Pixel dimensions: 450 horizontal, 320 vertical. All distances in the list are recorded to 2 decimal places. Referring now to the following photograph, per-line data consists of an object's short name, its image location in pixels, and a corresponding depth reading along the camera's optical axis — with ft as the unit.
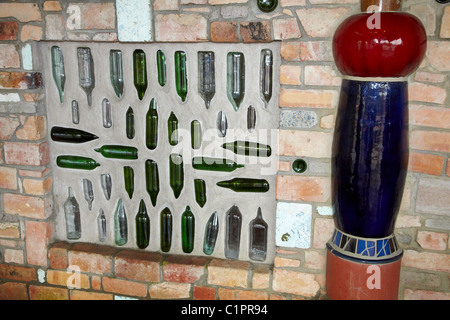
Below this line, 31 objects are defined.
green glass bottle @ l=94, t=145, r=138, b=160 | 6.70
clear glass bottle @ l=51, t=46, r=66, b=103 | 6.69
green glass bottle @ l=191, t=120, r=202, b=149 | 6.45
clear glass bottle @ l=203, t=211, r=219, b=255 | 6.70
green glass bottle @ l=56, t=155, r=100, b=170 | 6.90
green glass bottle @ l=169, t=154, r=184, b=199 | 6.61
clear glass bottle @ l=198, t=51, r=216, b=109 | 6.21
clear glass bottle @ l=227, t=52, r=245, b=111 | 6.12
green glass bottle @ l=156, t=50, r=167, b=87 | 6.34
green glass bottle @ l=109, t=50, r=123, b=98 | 6.50
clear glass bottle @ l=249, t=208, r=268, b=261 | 6.56
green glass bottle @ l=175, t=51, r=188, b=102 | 6.29
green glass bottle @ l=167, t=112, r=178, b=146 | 6.50
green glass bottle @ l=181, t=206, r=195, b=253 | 6.77
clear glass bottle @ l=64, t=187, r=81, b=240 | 7.13
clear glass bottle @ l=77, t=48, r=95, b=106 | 6.61
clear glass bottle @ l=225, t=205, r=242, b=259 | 6.61
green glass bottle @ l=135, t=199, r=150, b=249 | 6.91
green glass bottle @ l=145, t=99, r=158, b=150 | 6.53
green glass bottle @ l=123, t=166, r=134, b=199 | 6.80
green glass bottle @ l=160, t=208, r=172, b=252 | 6.84
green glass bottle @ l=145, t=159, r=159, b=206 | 6.70
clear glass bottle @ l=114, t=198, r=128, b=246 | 7.00
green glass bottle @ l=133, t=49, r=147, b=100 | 6.41
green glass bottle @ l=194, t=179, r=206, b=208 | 6.61
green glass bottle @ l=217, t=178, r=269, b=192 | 6.41
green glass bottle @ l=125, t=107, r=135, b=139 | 6.61
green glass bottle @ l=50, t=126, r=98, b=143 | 6.84
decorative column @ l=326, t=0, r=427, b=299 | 4.70
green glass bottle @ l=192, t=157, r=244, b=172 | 6.45
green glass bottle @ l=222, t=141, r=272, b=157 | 6.28
